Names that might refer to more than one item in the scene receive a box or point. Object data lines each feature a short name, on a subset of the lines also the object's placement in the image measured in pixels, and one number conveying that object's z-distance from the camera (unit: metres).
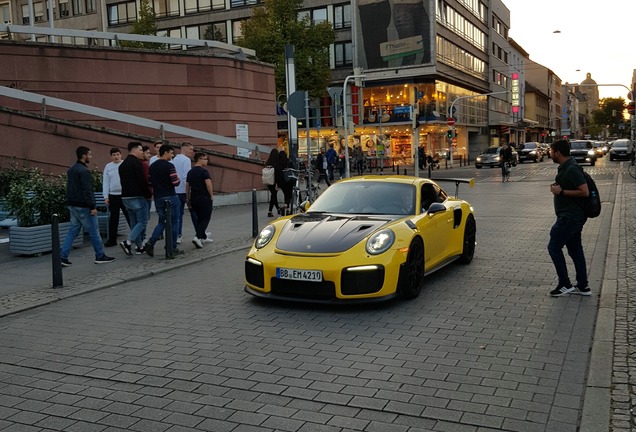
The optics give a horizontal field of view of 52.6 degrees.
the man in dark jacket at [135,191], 10.48
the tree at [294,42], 43.28
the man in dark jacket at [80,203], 9.50
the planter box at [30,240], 10.56
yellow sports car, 6.63
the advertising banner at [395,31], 52.31
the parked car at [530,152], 55.16
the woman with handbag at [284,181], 16.09
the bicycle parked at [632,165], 31.66
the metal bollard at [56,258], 7.93
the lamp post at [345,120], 19.10
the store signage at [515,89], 88.53
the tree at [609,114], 120.31
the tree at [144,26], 48.06
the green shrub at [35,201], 10.77
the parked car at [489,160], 46.91
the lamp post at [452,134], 50.33
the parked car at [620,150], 51.80
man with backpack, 7.05
